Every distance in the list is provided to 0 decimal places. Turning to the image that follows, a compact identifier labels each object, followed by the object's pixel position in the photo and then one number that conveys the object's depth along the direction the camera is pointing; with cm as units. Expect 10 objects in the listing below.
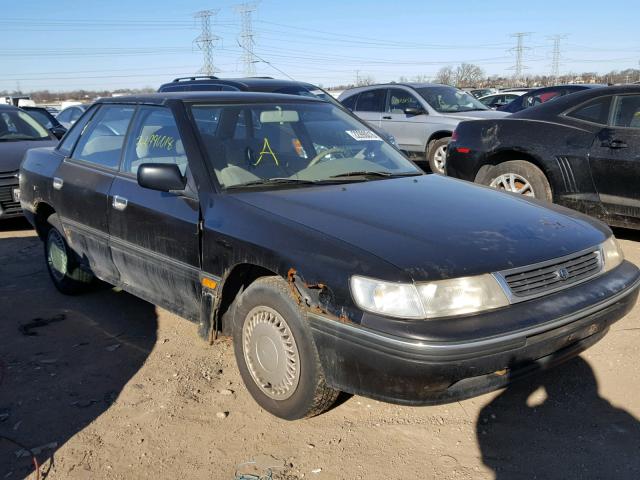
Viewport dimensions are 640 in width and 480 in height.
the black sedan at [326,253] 249
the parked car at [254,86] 938
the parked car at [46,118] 952
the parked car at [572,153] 537
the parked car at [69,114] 1686
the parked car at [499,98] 2099
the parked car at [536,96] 1297
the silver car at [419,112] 1064
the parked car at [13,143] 699
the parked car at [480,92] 2898
